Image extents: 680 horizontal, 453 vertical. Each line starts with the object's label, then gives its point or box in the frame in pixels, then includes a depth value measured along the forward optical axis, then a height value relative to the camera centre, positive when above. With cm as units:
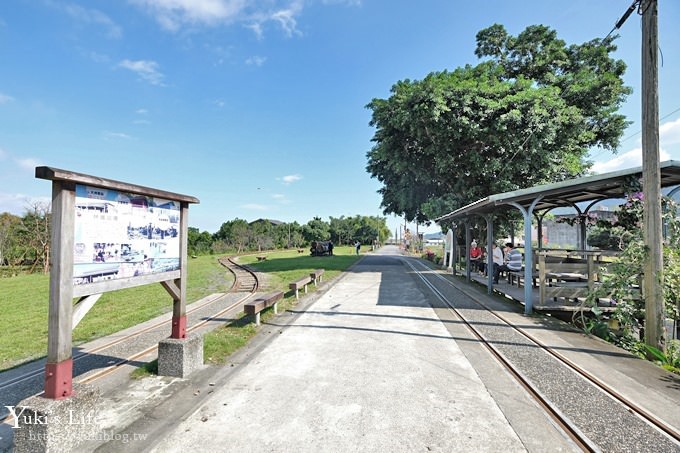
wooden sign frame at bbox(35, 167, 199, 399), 246 -41
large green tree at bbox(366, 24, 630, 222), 1375 +536
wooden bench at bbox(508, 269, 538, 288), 937 -124
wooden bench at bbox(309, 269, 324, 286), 1103 -132
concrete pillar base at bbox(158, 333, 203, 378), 382 -144
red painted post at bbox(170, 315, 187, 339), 394 -111
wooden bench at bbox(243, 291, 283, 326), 584 -128
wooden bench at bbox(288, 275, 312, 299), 849 -127
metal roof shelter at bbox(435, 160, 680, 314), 615 +116
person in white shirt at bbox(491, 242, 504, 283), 1111 -73
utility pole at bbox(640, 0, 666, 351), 476 +97
